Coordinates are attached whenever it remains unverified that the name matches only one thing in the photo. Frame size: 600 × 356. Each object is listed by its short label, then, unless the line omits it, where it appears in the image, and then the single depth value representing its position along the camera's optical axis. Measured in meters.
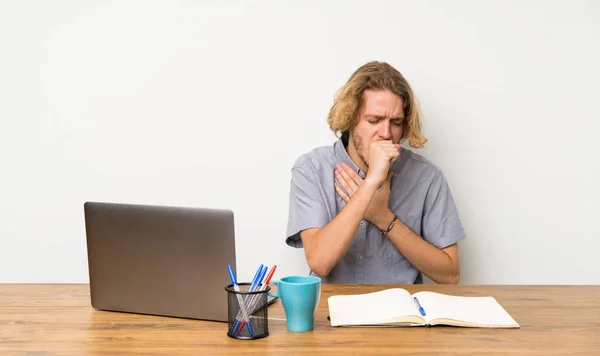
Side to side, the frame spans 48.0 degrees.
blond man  2.14
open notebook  1.42
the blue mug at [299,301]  1.35
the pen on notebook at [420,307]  1.48
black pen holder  1.33
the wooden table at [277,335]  1.27
